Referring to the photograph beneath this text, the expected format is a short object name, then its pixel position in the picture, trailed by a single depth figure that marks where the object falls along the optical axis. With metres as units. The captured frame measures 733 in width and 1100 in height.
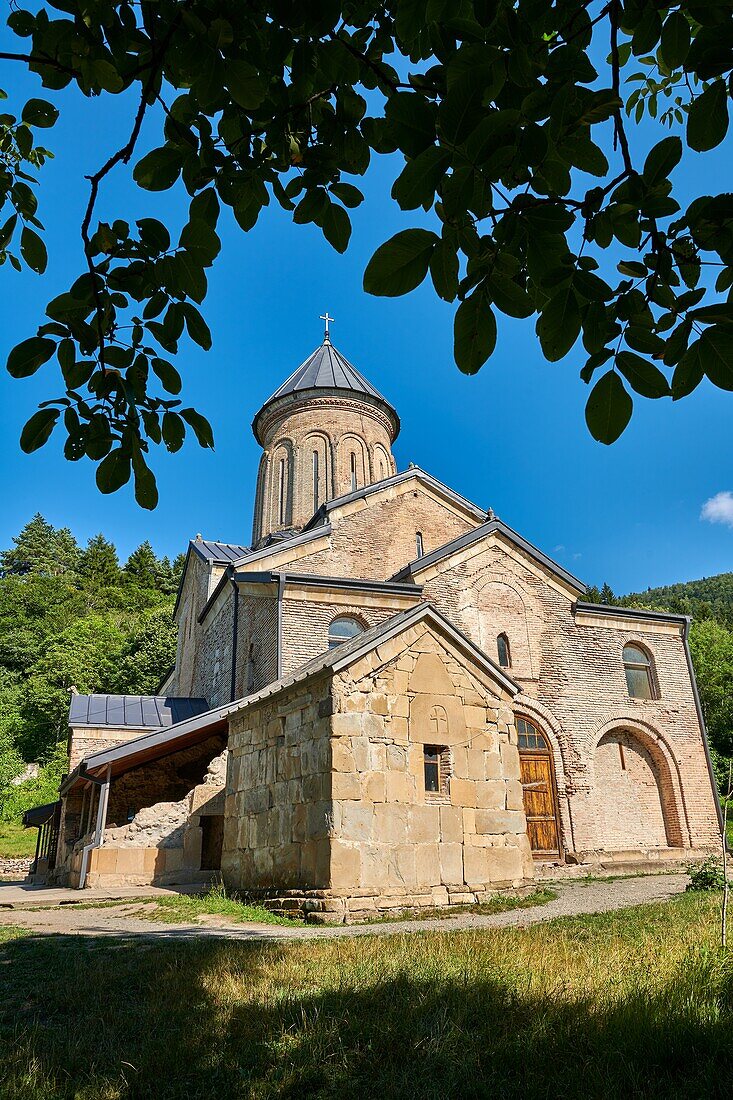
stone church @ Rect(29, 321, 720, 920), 9.70
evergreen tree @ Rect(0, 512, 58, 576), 63.78
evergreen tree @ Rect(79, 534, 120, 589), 60.41
